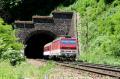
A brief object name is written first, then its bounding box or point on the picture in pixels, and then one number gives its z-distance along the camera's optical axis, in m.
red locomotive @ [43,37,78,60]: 37.56
